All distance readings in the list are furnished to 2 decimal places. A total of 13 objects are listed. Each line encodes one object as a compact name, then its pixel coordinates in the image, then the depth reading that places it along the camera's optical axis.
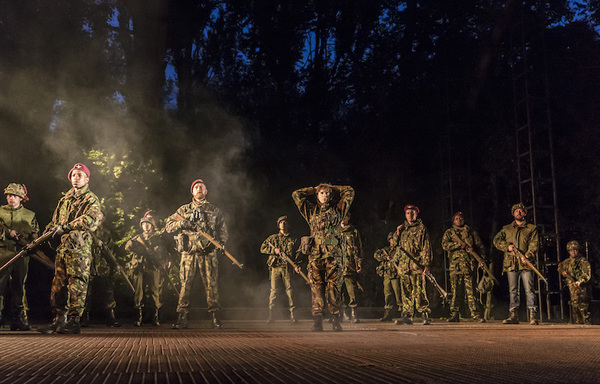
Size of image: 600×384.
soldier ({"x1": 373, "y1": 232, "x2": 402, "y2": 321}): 14.08
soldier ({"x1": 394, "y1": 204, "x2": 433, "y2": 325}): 11.96
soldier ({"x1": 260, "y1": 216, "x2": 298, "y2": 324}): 13.46
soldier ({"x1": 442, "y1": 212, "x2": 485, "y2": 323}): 13.41
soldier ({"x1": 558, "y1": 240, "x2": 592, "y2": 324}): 12.62
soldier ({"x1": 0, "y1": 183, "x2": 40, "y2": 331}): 9.38
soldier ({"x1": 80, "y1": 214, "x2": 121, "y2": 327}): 11.55
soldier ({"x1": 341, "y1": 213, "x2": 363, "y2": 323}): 13.47
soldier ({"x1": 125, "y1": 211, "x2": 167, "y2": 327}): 12.13
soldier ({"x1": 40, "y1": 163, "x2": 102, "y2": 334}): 8.04
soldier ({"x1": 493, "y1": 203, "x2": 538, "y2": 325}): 12.20
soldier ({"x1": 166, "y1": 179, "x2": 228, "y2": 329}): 9.77
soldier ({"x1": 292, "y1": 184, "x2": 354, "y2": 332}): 9.42
